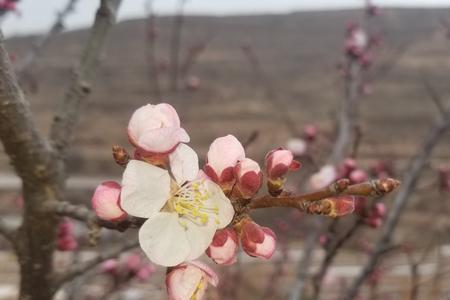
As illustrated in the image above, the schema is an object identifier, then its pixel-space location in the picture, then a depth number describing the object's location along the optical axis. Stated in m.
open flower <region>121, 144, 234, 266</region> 0.16
